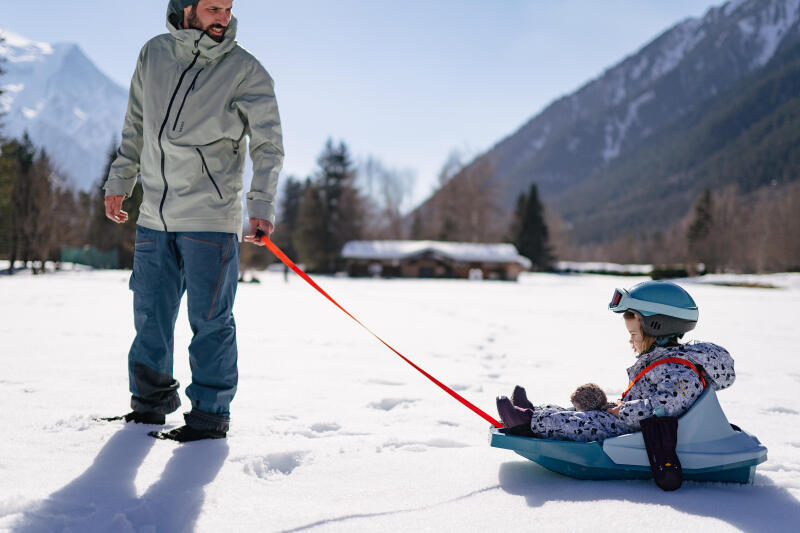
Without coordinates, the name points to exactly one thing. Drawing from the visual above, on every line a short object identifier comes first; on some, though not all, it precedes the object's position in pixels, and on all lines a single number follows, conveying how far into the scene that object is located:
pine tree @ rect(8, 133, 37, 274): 25.23
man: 2.22
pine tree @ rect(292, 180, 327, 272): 44.16
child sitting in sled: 1.90
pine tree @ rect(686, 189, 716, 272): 45.84
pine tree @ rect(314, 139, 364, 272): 44.50
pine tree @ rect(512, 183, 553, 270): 51.69
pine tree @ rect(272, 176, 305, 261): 55.91
